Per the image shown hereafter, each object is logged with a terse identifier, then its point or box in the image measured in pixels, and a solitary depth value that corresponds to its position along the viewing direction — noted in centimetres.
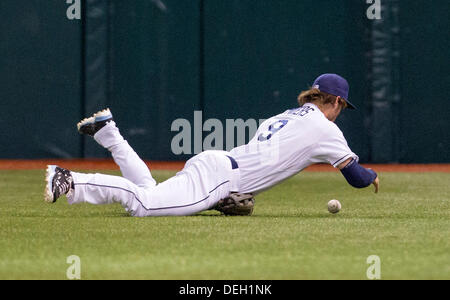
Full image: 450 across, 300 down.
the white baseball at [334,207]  1274
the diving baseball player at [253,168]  1145
